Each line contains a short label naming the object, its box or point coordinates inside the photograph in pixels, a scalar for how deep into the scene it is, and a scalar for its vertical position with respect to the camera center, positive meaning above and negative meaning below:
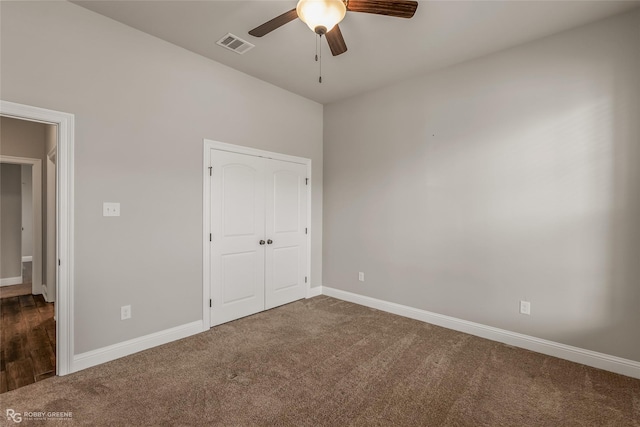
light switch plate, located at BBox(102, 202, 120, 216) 2.63 +0.04
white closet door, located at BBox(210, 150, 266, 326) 3.45 -0.26
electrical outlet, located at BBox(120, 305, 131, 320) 2.74 -0.89
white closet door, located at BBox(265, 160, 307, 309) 4.05 -0.26
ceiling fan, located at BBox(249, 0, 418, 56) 1.78 +1.25
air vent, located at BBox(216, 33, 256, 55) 2.92 +1.69
